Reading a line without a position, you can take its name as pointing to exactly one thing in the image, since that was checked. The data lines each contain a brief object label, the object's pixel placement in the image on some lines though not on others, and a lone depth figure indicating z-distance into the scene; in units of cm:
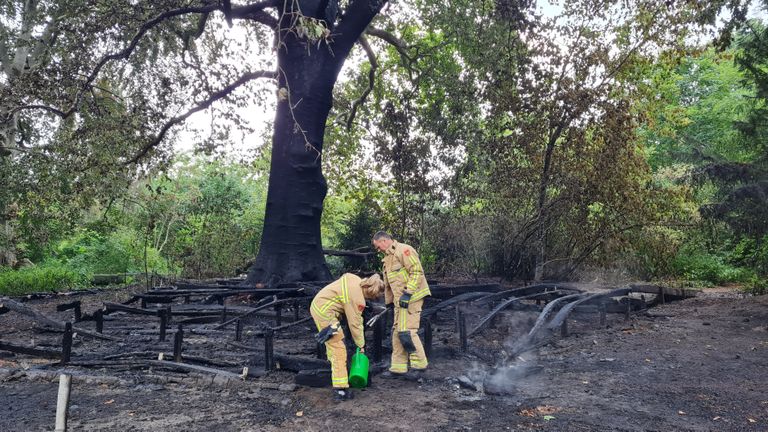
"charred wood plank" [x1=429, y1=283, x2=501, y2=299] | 962
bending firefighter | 553
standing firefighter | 628
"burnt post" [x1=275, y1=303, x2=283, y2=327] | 825
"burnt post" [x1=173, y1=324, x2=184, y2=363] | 604
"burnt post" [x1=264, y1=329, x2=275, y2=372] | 608
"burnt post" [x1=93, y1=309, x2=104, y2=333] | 798
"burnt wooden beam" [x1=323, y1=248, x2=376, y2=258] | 1380
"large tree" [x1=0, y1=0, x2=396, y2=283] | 1120
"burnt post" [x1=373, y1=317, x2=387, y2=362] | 668
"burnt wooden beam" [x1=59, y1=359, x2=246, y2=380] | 582
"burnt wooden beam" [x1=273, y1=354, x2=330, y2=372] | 609
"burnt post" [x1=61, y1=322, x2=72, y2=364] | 603
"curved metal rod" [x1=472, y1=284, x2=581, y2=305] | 924
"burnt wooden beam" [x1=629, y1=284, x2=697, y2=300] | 1179
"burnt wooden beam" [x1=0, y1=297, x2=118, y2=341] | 681
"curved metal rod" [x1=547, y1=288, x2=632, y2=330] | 779
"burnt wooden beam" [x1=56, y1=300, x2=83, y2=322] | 809
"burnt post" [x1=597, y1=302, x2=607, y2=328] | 970
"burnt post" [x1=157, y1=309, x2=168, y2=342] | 735
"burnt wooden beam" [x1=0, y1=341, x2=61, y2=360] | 636
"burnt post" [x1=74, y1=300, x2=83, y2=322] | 856
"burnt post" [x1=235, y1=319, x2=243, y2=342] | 766
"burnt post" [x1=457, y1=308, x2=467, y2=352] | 743
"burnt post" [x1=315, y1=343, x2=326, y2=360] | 659
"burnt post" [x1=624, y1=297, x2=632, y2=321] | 1043
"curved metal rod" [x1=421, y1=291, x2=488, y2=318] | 784
